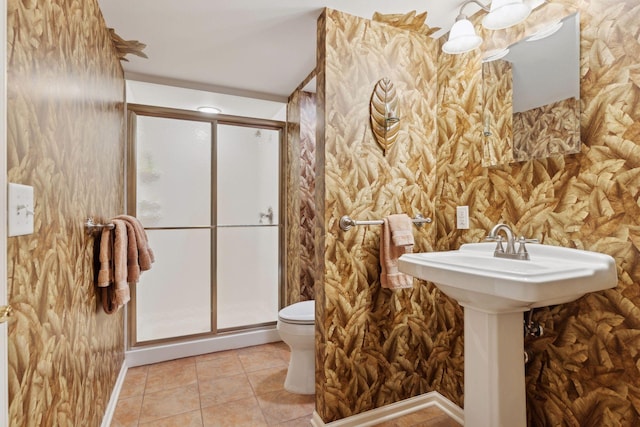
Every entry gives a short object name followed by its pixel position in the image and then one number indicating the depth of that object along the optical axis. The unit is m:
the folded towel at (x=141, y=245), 1.82
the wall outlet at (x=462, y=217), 1.86
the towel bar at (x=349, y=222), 1.77
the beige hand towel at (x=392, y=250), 1.80
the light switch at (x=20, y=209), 0.78
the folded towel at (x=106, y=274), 1.56
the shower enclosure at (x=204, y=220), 2.66
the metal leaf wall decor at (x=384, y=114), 1.87
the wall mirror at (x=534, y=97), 1.37
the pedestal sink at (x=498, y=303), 1.10
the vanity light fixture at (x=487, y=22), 1.38
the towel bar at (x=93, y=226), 1.47
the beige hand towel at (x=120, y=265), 1.61
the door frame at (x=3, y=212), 0.73
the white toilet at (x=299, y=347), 2.10
